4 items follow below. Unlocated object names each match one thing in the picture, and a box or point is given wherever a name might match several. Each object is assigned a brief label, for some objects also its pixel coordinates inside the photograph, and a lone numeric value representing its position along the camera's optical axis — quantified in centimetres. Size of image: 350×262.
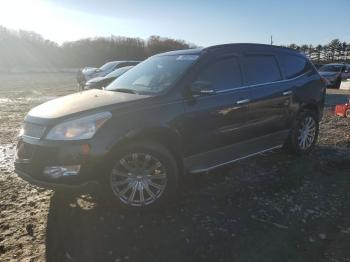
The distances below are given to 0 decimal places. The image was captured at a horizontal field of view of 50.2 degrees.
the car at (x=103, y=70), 1867
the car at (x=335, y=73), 2188
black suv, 380
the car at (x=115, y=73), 1313
